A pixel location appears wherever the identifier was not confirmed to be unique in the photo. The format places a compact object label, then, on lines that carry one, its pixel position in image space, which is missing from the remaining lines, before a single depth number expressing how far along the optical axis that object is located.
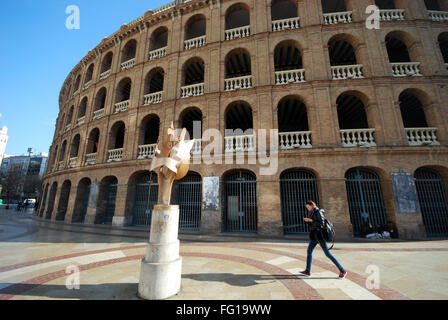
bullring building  9.62
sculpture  4.04
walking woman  4.09
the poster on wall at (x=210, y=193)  10.60
